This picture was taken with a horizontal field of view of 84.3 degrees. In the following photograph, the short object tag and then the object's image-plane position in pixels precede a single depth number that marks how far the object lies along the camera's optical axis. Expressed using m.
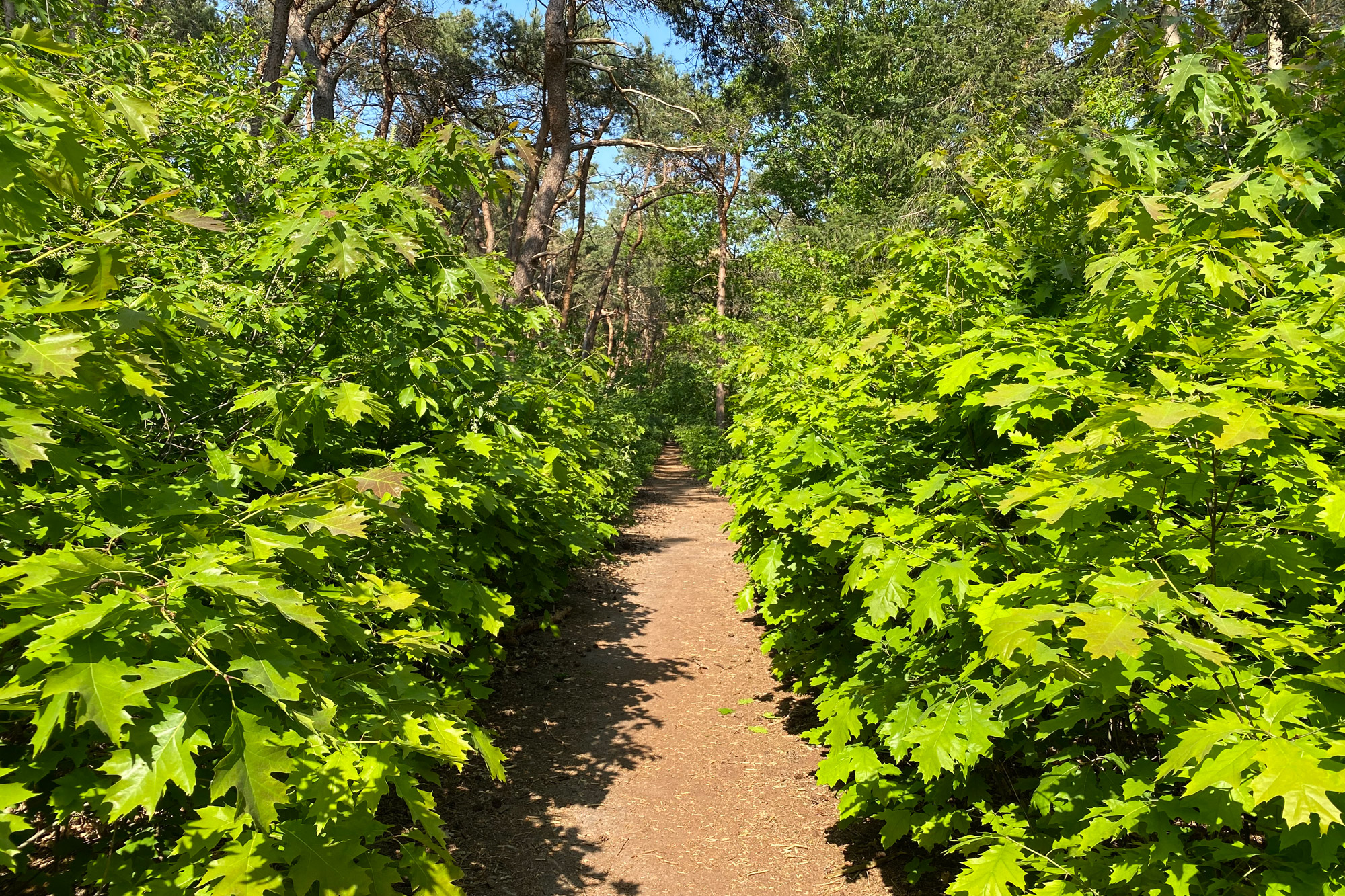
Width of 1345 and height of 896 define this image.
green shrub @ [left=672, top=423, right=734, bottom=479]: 19.12
